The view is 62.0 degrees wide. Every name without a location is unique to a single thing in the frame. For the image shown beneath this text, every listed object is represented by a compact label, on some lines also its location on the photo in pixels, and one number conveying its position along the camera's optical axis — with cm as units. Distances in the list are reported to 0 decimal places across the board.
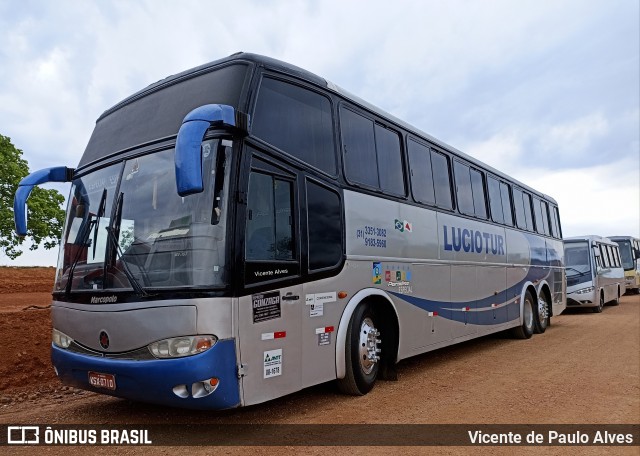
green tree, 2411
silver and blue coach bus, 458
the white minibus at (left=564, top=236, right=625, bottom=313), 1953
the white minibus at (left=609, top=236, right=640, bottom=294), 2886
